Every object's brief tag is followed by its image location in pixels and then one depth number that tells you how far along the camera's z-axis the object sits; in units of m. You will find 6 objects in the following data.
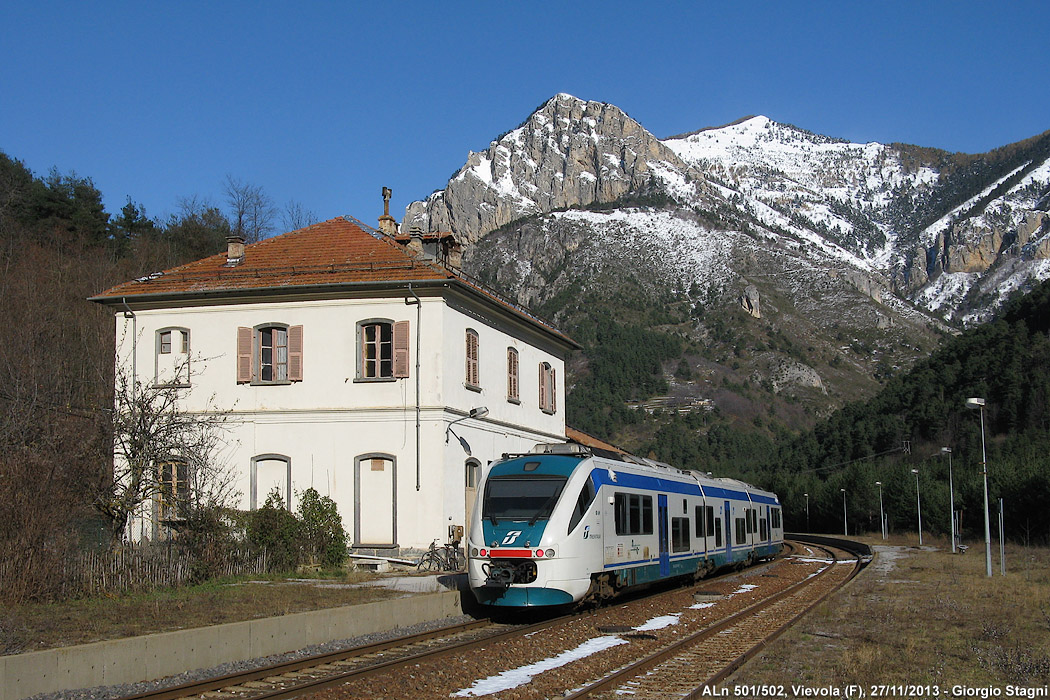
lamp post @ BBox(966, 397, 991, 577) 24.59
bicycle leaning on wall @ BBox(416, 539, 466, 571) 24.00
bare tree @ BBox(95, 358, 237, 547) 20.30
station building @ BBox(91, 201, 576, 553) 25.36
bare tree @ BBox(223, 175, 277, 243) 55.31
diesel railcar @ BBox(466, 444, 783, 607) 16.08
